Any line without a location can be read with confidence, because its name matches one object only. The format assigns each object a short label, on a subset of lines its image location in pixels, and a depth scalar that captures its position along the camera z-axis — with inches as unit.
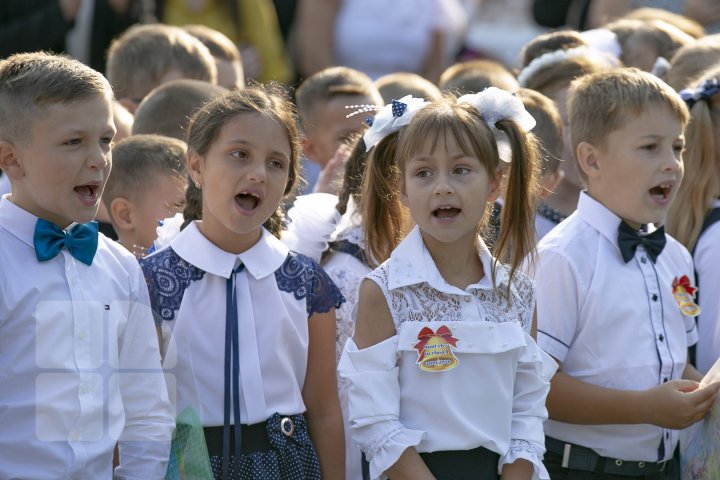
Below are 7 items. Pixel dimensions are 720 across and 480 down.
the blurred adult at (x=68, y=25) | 537.3
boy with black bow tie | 310.5
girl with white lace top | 267.0
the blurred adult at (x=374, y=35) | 605.3
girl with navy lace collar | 281.1
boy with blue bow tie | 251.9
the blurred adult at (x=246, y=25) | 612.7
